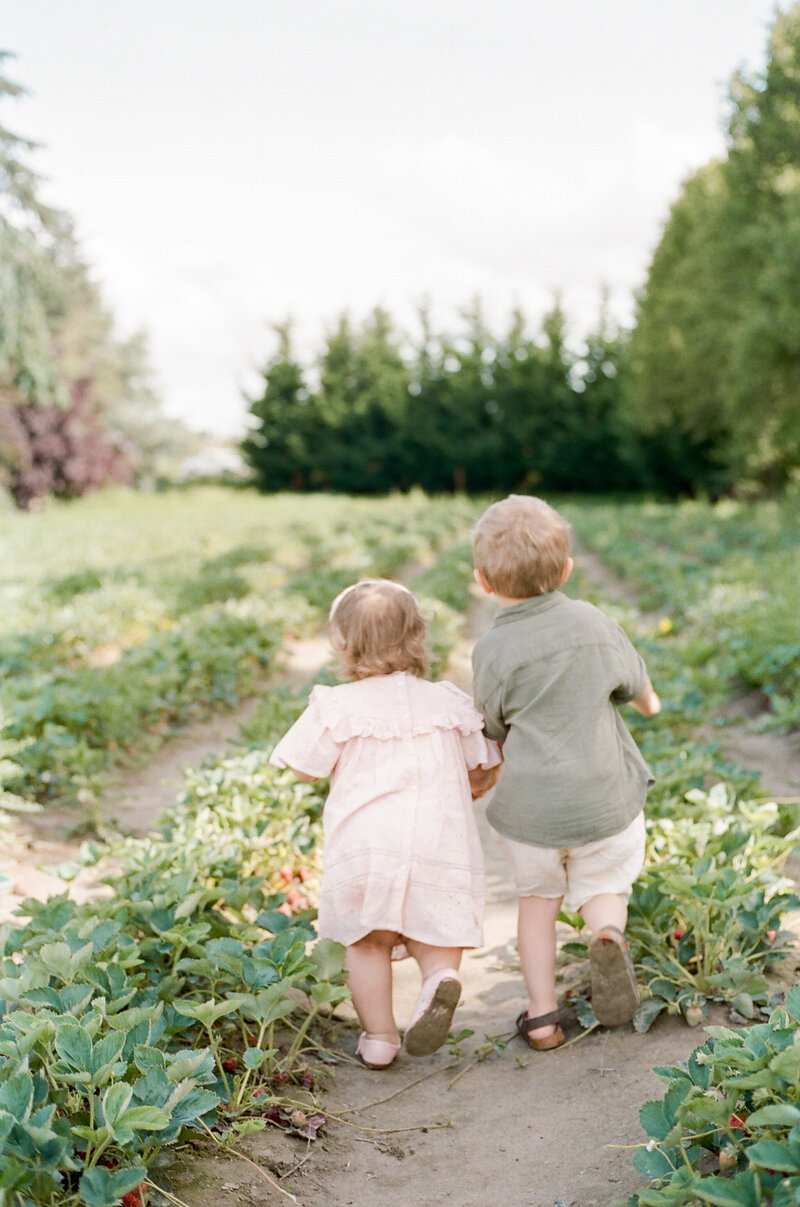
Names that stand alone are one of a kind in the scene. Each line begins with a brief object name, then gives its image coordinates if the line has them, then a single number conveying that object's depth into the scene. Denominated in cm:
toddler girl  274
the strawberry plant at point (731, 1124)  145
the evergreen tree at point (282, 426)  4197
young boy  272
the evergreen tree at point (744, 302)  1711
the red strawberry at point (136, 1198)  173
